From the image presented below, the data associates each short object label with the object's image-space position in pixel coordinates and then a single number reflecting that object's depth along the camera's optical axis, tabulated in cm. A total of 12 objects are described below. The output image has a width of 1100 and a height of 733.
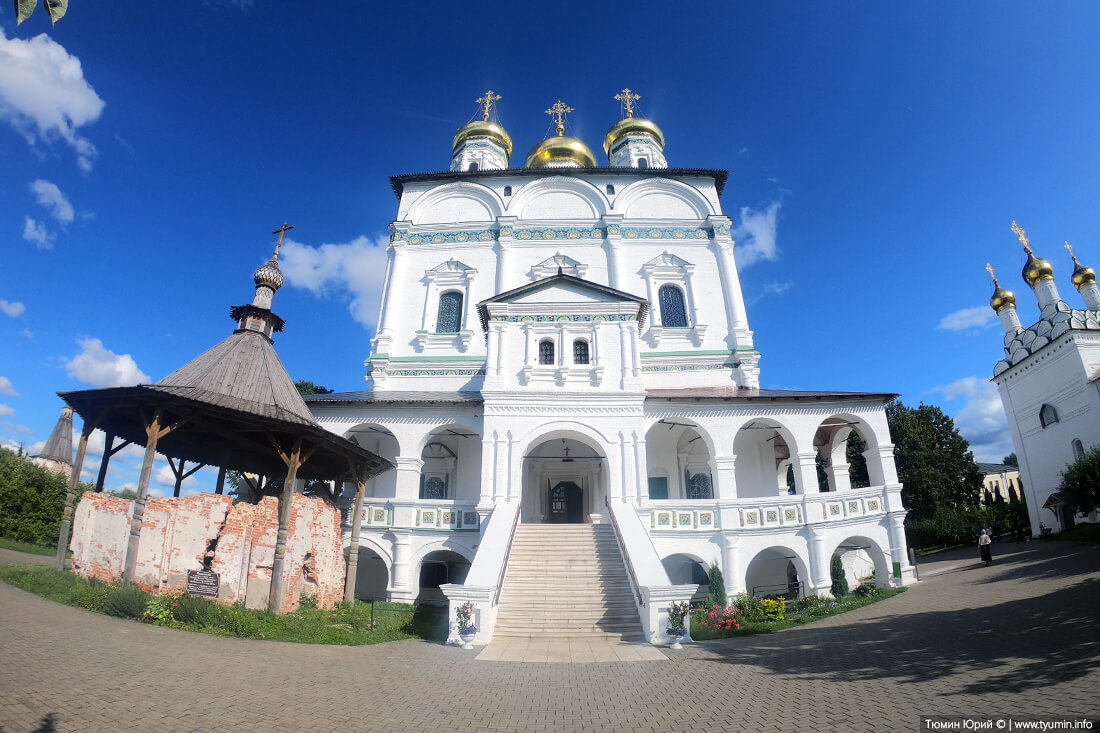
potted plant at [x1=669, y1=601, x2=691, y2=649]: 916
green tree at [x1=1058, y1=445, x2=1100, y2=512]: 1952
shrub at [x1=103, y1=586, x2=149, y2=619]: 860
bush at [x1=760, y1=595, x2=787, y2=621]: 1162
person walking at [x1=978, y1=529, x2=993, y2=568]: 1688
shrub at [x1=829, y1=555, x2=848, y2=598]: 1410
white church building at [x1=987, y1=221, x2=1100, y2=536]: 2338
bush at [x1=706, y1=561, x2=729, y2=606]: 1359
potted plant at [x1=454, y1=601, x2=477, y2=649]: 905
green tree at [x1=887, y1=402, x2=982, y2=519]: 2938
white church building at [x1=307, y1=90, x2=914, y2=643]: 1163
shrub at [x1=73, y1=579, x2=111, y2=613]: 887
